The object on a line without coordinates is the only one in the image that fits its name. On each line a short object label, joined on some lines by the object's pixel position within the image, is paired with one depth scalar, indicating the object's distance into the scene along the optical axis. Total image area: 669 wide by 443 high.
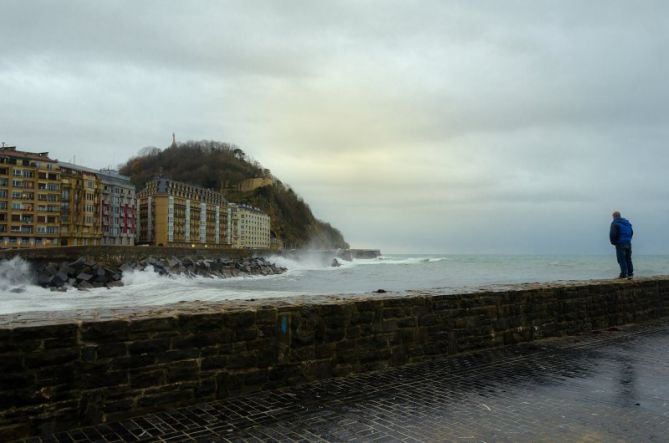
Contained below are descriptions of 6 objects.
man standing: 12.76
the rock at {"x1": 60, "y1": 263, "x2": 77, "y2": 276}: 31.87
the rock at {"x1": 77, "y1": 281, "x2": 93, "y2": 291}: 29.20
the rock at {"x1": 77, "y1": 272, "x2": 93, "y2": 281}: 30.66
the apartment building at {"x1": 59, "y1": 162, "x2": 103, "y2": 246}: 72.81
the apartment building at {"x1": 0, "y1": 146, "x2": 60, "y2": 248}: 66.12
